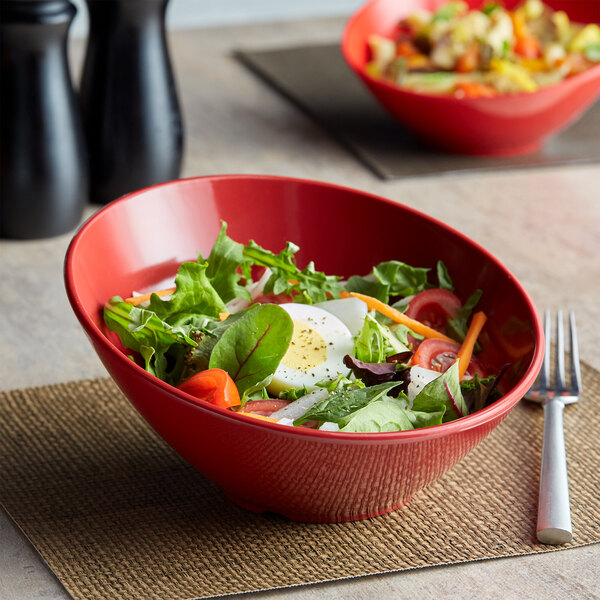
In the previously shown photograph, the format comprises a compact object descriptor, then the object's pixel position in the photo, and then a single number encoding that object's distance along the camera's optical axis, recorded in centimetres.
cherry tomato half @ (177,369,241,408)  126
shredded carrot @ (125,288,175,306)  133
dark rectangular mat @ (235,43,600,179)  177
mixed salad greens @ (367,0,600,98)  175
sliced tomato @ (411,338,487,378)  131
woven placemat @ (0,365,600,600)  126
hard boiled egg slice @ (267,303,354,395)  129
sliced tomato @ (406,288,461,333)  135
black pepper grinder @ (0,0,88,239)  155
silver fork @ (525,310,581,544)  129
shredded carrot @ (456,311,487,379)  131
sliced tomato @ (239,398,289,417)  127
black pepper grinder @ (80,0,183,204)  162
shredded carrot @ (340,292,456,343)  133
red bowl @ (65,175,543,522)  122
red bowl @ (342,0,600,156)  170
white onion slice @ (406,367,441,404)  127
